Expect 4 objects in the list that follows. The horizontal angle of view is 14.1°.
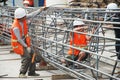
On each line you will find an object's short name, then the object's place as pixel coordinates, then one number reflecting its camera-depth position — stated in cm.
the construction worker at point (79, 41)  1001
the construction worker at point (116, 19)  1120
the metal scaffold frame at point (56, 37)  982
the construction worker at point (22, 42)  1059
